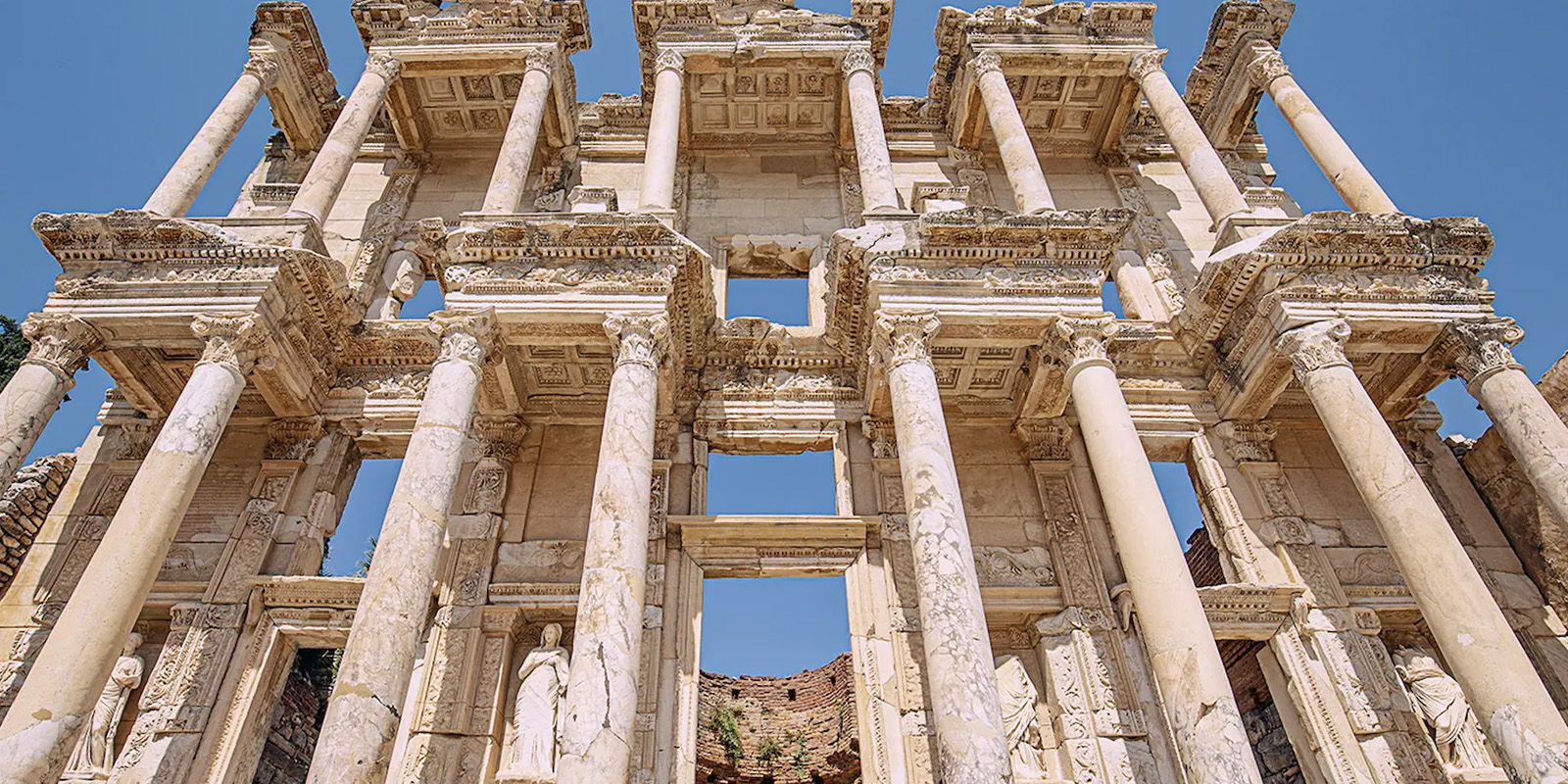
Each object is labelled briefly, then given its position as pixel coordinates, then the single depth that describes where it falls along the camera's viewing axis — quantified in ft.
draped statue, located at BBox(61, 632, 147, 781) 31.60
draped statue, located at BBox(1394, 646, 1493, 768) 31.89
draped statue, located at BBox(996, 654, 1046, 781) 33.68
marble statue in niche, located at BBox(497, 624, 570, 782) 31.42
